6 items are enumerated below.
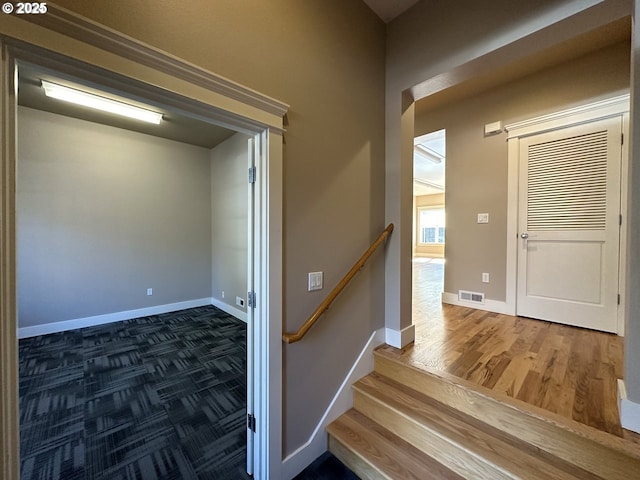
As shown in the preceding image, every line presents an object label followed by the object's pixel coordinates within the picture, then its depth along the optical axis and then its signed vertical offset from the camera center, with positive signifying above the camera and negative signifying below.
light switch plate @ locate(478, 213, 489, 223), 3.23 +0.25
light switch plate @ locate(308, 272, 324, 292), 1.60 -0.29
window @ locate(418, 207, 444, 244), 11.10 +0.54
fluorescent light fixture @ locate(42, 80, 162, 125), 2.78 +1.64
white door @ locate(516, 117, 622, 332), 2.47 +0.13
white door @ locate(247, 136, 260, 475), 1.45 -0.44
